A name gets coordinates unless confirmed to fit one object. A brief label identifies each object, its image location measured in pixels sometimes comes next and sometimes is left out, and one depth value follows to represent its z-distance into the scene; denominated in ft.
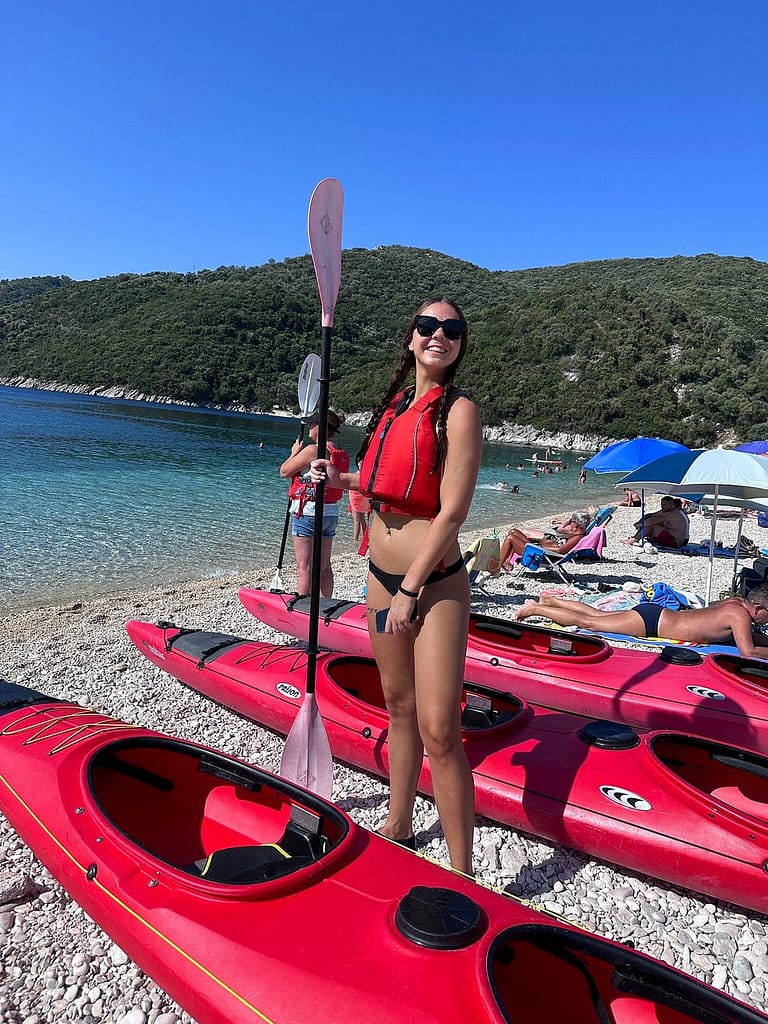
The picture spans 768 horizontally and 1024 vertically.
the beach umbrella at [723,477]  22.71
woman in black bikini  7.61
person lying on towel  18.35
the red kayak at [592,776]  9.52
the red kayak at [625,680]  14.21
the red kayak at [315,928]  5.87
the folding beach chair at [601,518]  41.47
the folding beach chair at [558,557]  34.14
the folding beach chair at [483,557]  28.55
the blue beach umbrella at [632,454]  37.27
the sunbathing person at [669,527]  45.96
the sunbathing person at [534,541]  36.73
